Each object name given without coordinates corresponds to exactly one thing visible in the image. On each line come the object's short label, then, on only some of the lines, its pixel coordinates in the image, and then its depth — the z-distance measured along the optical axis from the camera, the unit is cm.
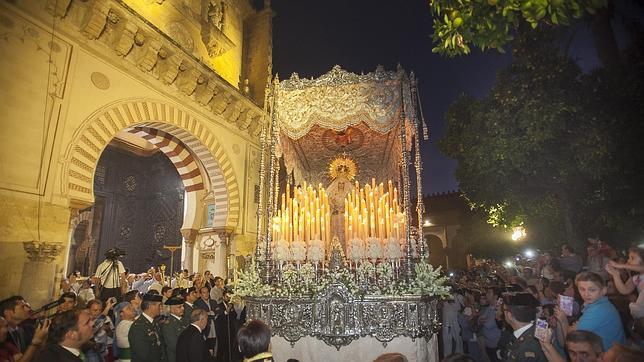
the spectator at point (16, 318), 445
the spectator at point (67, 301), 571
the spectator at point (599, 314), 335
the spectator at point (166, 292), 731
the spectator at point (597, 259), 700
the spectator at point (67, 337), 320
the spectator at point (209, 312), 725
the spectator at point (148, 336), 458
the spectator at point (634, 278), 381
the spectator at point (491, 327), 625
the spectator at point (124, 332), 521
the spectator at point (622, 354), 209
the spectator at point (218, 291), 875
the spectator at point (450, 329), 725
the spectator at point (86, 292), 762
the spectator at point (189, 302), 638
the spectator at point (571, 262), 781
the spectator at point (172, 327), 529
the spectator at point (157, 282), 988
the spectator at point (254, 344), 290
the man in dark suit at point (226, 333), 781
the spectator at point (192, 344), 436
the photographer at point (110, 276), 808
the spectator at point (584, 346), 264
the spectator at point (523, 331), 337
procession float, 596
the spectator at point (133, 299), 585
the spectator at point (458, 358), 220
